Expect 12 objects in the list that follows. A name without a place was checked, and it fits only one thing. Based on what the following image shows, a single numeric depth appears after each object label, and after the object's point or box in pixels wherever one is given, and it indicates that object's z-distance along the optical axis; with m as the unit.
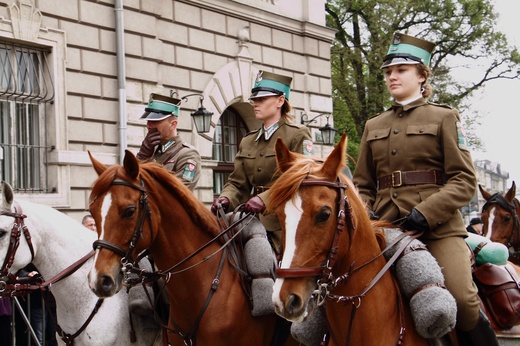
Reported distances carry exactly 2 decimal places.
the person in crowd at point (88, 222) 9.95
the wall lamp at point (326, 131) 17.61
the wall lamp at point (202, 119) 14.34
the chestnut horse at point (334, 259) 3.89
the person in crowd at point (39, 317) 7.90
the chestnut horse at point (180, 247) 5.10
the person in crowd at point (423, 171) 4.68
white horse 5.89
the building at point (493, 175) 82.38
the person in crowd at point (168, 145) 6.47
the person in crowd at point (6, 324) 8.25
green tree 27.38
